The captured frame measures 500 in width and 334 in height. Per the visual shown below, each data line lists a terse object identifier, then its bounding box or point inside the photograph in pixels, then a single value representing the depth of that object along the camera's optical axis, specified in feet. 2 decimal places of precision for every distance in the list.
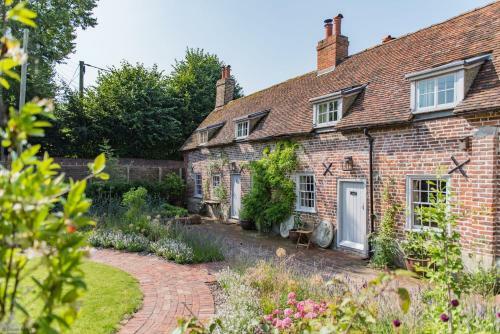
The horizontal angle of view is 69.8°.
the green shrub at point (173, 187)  71.56
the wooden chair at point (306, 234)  39.63
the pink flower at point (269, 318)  13.37
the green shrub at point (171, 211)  52.77
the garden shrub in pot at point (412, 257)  28.53
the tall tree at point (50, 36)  71.97
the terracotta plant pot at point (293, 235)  41.41
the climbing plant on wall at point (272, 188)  44.29
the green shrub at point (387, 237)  31.71
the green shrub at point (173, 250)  30.78
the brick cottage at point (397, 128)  26.66
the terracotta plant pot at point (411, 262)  28.55
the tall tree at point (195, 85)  100.94
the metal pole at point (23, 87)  32.12
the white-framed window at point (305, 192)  42.88
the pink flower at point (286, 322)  12.21
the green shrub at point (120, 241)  35.37
